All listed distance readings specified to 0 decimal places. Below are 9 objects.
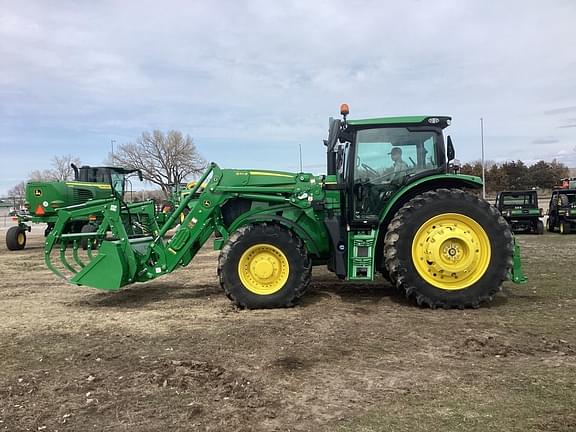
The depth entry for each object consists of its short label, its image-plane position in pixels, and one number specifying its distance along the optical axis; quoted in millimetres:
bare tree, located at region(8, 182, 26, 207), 71562
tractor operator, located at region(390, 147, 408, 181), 6707
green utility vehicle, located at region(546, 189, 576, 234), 18891
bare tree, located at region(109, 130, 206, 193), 55531
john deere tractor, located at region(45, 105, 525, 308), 6242
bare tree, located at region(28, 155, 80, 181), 58366
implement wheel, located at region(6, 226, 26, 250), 16141
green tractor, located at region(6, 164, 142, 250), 15414
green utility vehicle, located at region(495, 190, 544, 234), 19656
